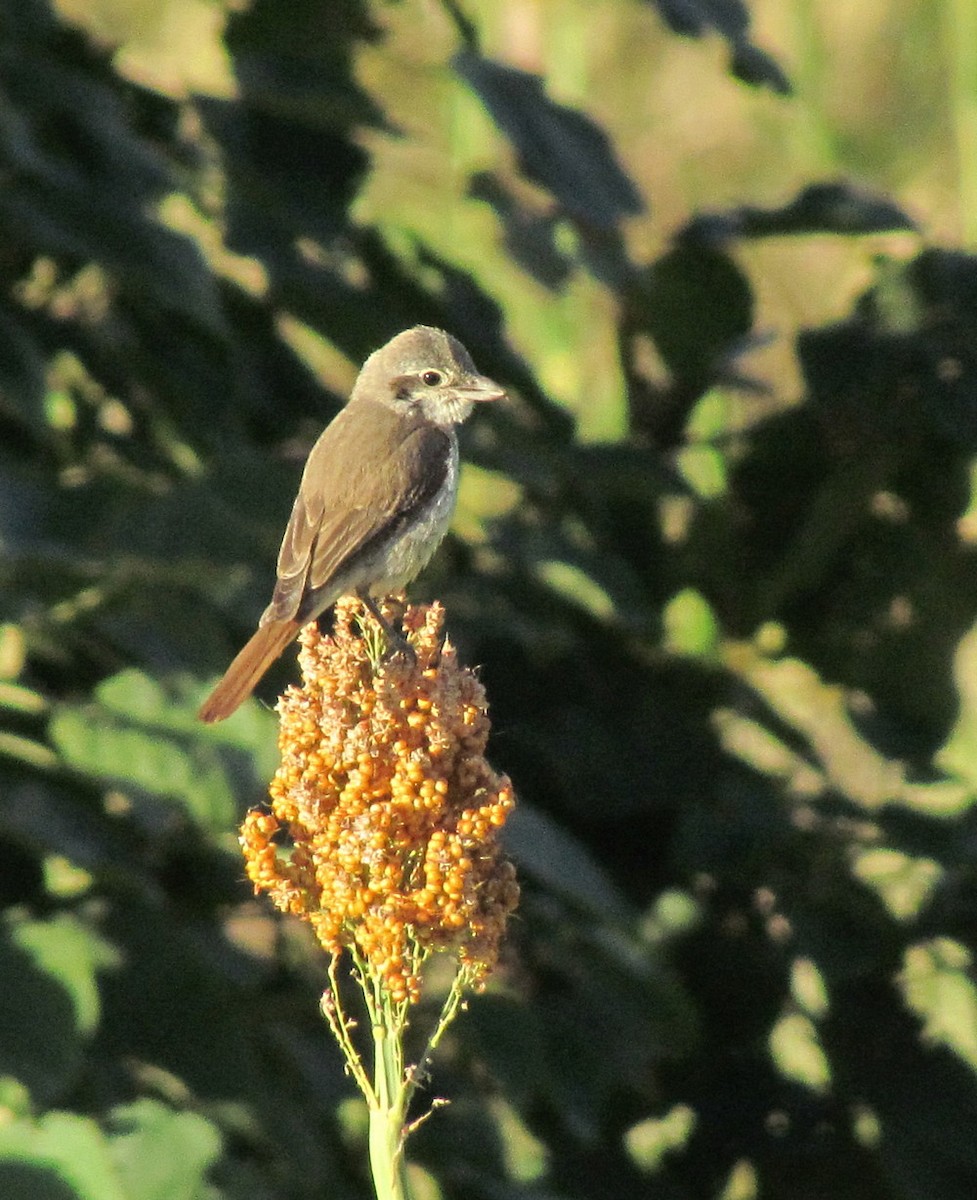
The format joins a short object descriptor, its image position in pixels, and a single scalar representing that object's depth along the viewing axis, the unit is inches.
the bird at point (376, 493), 248.2
